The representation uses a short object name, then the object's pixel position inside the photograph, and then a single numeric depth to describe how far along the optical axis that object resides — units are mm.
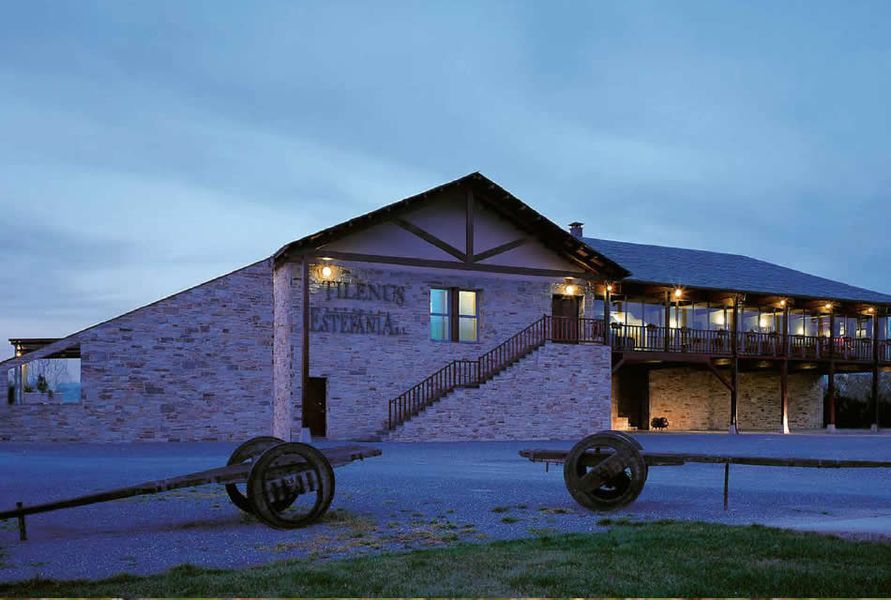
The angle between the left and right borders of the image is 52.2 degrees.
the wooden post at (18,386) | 24031
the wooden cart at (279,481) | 8562
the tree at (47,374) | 24375
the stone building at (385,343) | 24703
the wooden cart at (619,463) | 9797
